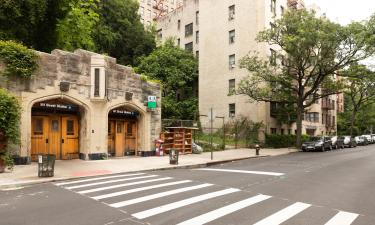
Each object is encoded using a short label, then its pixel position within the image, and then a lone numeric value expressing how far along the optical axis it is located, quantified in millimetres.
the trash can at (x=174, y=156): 19250
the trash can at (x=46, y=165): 13836
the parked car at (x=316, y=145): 35000
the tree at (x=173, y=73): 43281
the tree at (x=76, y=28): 30562
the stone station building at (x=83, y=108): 17938
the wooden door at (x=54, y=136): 19484
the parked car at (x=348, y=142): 43744
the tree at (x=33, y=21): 22281
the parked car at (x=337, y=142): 39562
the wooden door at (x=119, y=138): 22953
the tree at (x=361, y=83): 34375
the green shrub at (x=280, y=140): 38288
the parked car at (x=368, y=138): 56469
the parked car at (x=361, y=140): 52438
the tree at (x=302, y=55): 31656
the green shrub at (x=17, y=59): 16719
